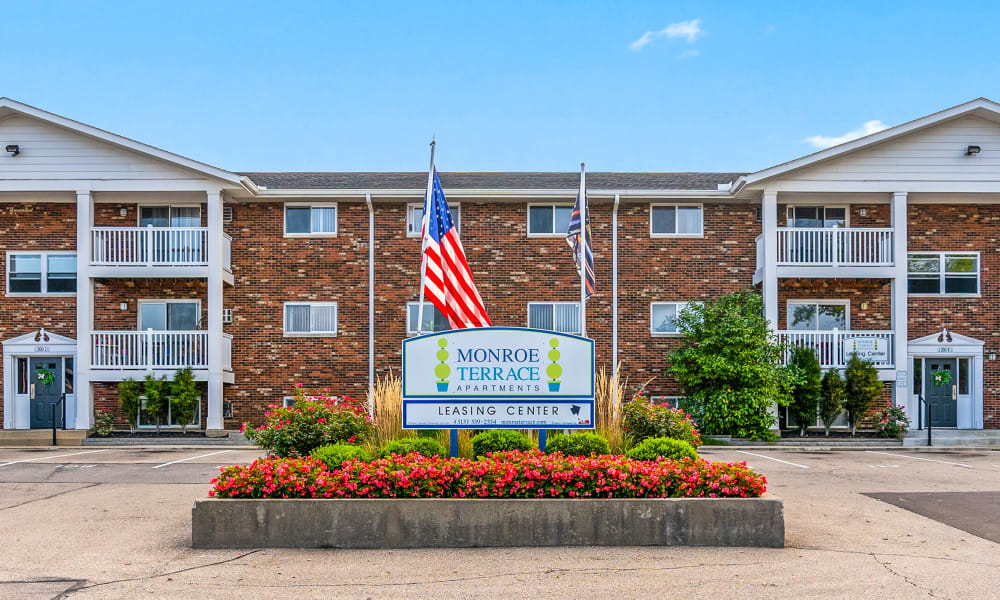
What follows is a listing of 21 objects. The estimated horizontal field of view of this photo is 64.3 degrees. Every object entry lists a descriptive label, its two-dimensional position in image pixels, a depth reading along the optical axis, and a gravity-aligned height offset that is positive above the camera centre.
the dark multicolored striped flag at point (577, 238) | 14.93 +1.72
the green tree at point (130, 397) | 19.50 -1.67
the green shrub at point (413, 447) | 8.70 -1.31
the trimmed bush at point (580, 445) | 8.84 -1.30
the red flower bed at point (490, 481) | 7.72 -1.49
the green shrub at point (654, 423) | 9.73 -1.17
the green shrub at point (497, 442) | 9.10 -1.31
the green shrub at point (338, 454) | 8.29 -1.33
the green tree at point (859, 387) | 19.19 -1.42
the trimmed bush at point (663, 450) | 8.59 -1.33
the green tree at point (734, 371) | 18.73 -1.02
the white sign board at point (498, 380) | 8.73 -0.57
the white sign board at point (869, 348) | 19.92 -0.50
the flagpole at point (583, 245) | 14.46 +1.53
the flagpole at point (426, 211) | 12.95 +2.03
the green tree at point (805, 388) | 19.11 -1.45
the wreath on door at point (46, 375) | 20.23 -1.17
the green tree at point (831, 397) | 19.17 -1.67
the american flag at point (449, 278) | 12.23 +0.80
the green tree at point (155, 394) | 19.33 -1.59
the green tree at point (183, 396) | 19.31 -1.63
